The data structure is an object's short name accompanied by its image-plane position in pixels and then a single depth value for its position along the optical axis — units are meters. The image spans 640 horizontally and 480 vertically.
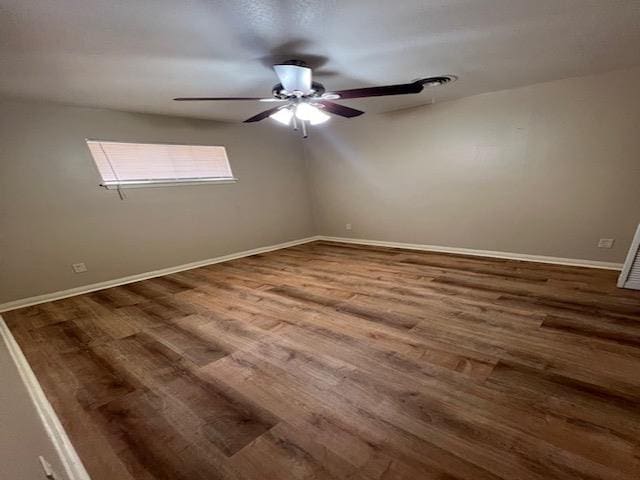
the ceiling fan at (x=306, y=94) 1.94
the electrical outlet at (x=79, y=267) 3.20
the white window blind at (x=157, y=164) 3.32
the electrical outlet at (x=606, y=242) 2.83
